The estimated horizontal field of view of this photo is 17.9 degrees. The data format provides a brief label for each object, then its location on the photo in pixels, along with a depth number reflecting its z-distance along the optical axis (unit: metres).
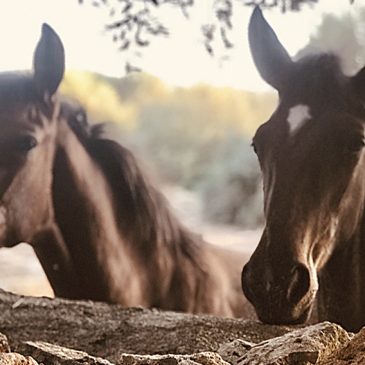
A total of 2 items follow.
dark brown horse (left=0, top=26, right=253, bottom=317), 2.67
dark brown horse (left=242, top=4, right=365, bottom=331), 2.28
